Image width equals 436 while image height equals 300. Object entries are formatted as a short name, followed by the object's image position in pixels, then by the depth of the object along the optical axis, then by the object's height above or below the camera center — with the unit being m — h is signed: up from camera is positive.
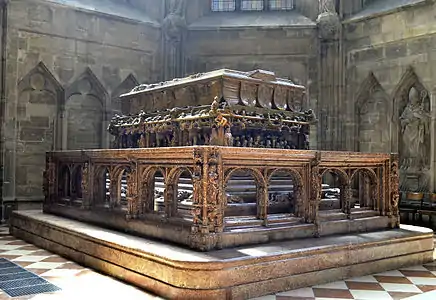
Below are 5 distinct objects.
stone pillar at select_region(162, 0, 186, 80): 11.96 +3.12
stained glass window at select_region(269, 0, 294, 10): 12.44 +4.07
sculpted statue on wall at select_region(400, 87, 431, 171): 9.95 +0.66
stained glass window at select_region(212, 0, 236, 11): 12.74 +4.14
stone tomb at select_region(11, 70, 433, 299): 4.15 -0.45
